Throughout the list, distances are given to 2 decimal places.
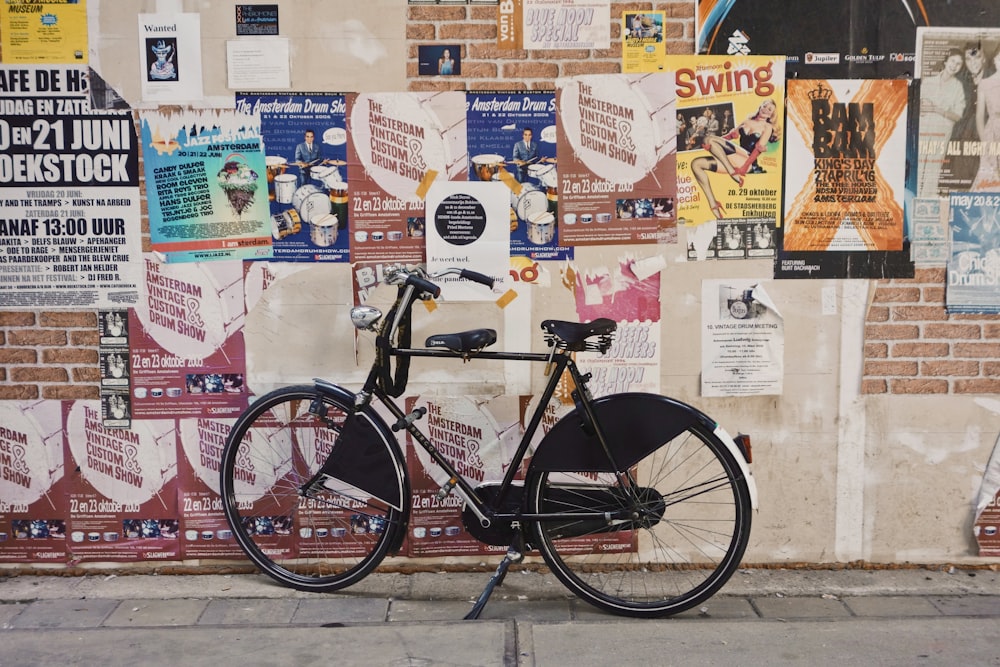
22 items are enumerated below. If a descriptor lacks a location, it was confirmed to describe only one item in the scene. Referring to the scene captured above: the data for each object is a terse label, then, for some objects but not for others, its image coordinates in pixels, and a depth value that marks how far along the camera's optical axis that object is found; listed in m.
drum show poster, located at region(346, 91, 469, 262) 4.02
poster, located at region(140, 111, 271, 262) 4.02
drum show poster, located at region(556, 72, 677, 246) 4.04
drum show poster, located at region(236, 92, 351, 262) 4.01
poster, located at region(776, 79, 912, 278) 4.05
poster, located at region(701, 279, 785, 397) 4.13
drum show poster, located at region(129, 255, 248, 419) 4.10
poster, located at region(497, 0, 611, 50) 3.99
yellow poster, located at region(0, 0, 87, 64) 3.96
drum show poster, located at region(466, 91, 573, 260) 4.04
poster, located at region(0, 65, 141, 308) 3.98
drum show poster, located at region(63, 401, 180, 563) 4.15
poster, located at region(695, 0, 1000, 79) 3.99
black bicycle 3.71
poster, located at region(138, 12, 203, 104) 3.96
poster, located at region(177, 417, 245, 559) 4.16
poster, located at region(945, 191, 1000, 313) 4.13
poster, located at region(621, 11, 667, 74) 4.00
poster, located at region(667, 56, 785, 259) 4.02
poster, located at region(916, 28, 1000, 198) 4.04
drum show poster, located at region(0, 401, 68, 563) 4.13
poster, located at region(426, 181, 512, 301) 4.07
